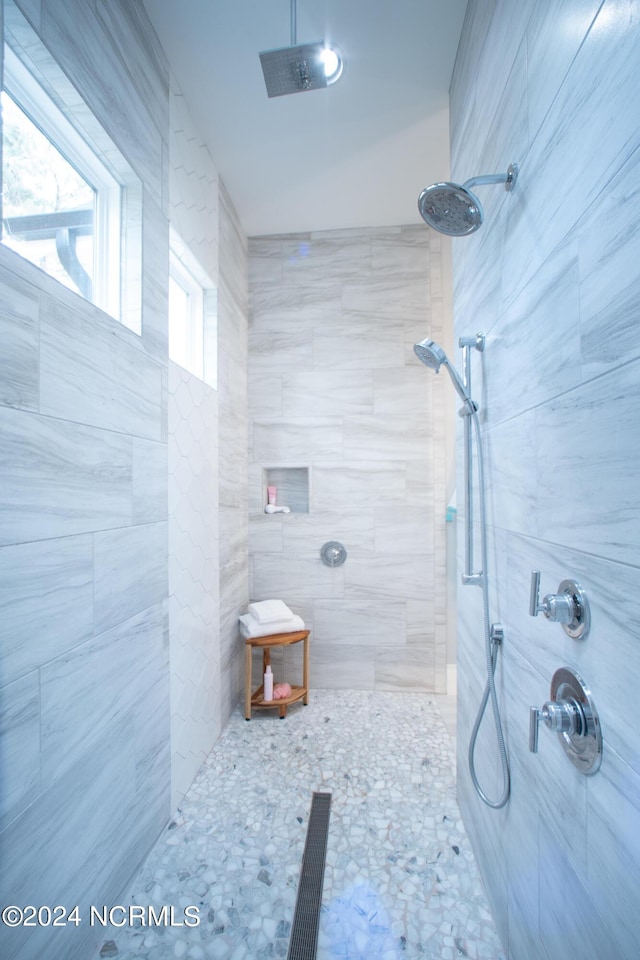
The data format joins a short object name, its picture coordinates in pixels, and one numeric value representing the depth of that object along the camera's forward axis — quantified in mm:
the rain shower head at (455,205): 990
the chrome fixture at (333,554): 2707
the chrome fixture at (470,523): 1189
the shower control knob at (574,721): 709
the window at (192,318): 2010
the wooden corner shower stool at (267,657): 2330
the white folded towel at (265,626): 2371
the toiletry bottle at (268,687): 2393
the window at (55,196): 1066
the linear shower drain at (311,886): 1194
